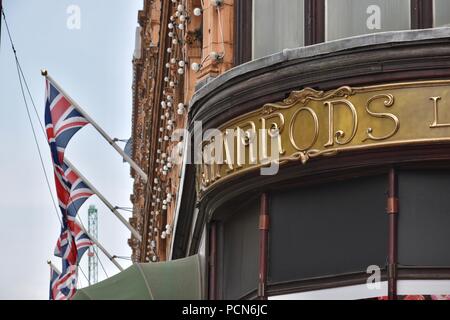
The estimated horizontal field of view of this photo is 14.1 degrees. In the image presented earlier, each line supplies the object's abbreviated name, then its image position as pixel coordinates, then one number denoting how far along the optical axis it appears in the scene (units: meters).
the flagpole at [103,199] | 40.81
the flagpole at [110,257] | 52.94
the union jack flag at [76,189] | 39.35
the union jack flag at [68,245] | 36.38
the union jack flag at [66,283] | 37.75
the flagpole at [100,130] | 38.22
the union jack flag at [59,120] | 36.53
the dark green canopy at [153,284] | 27.64
